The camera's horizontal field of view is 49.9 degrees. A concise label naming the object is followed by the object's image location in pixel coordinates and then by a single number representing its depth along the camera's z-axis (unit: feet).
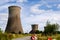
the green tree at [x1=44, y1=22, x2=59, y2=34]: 48.41
